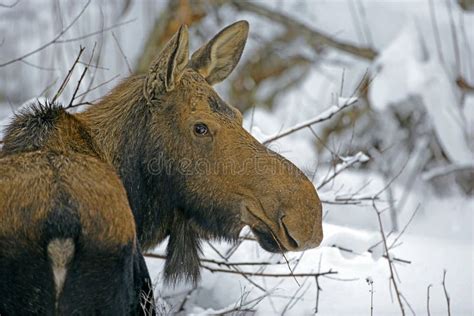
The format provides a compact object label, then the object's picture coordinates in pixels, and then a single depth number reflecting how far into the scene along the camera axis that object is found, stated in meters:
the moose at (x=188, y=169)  8.25
